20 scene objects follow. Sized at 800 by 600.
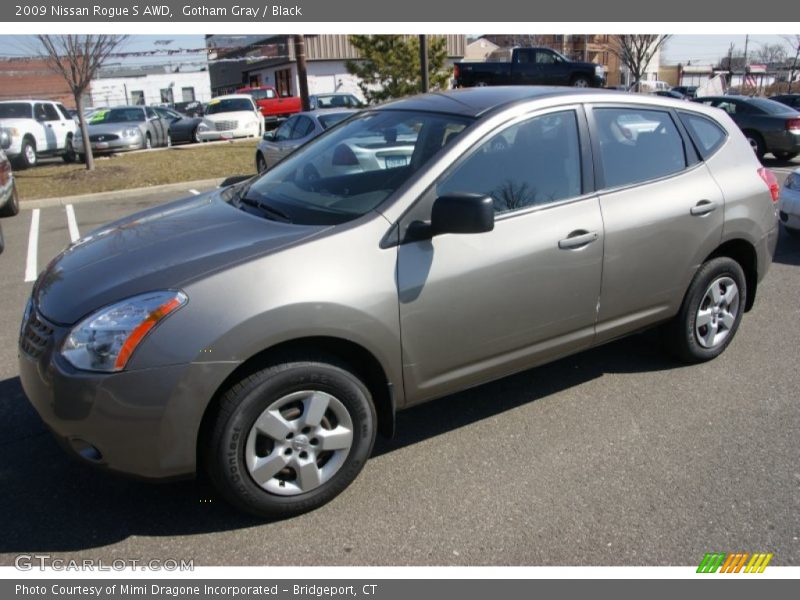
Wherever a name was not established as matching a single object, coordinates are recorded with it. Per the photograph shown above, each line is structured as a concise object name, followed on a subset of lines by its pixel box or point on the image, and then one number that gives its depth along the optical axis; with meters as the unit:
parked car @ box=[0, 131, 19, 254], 9.26
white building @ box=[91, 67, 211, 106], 50.72
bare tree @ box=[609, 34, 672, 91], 33.44
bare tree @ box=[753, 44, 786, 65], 64.69
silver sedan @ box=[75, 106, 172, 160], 17.92
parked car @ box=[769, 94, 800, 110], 21.43
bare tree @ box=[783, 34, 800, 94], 42.01
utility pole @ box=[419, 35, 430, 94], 15.33
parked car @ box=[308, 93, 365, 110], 25.73
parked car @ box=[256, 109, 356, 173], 11.25
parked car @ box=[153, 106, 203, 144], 22.45
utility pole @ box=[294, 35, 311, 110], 21.50
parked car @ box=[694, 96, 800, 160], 14.38
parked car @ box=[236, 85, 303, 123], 29.27
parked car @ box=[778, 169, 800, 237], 7.35
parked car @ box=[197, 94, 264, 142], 20.78
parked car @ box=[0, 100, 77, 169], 16.14
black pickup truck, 24.92
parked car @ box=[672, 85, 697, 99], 33.22
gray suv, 2.63
